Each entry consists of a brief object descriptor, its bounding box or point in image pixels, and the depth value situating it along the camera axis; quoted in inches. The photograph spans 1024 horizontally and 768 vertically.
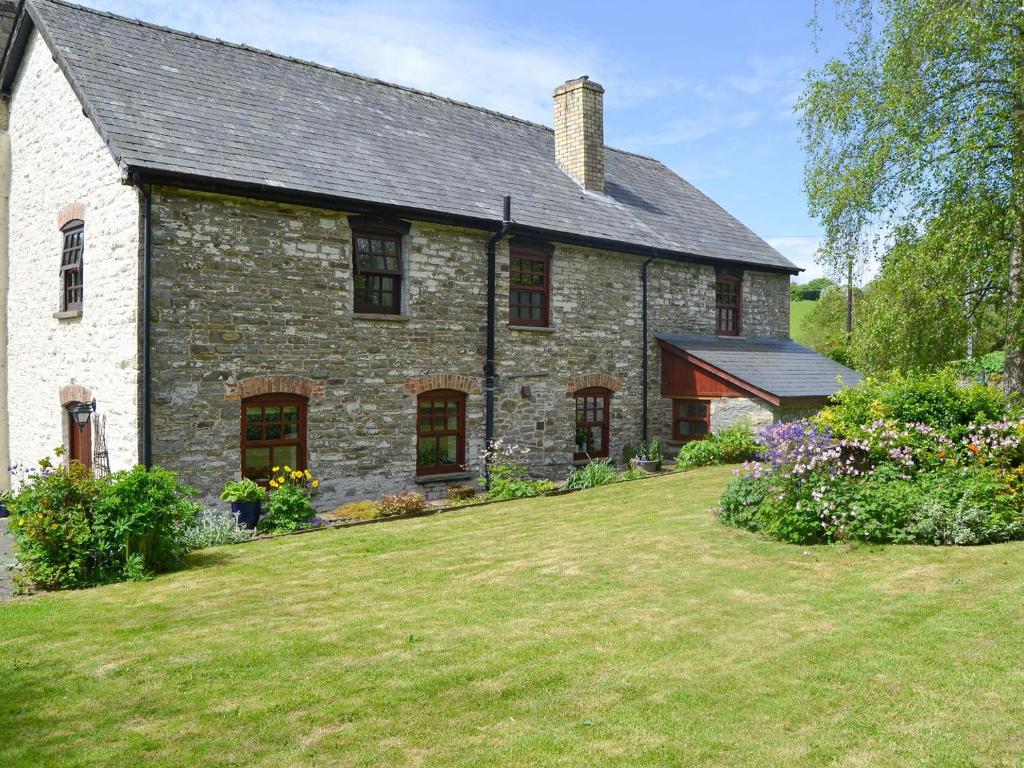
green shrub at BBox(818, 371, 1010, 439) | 428.8
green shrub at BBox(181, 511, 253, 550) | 430.3
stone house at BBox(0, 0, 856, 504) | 473.4
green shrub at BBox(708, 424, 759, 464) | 677.9
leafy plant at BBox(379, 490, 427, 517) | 498.6
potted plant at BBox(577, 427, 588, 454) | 684.1
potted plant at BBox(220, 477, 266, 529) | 460.1
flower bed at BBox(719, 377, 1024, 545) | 359.3
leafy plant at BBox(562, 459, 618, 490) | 605.3
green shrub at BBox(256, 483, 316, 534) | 466.3
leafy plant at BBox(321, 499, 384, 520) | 490.9
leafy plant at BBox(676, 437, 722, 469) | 676.7
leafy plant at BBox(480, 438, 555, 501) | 573.0
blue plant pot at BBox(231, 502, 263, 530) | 464.1
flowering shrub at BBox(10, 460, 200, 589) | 350.9
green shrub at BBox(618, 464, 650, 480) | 645.3
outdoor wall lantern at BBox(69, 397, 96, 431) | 505.4
